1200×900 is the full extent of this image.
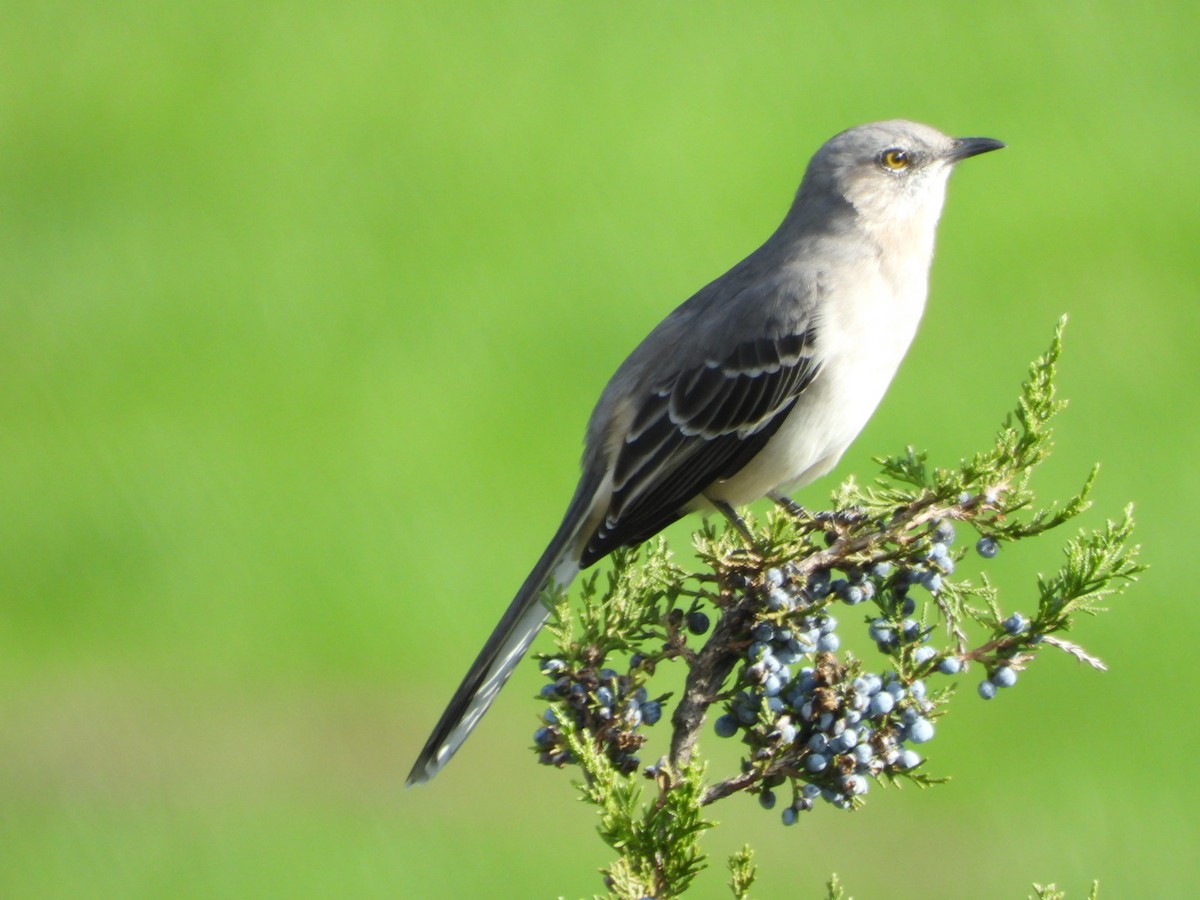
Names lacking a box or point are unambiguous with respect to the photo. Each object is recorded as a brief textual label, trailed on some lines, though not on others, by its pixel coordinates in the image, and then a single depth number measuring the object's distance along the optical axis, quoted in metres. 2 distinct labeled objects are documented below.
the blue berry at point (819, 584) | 6.92
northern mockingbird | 8.99
